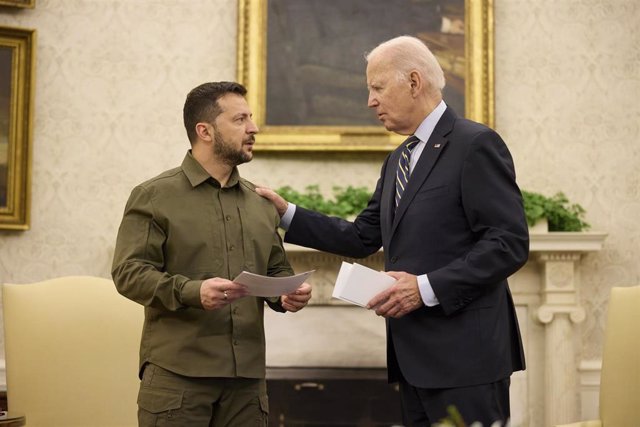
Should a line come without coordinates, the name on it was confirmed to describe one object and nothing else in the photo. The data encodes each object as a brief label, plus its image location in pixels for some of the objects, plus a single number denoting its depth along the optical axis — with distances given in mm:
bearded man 2604
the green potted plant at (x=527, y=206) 5090
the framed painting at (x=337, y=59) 5398
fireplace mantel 5074
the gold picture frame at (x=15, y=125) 5316
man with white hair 2701
